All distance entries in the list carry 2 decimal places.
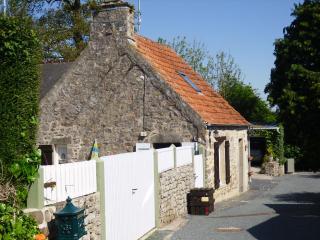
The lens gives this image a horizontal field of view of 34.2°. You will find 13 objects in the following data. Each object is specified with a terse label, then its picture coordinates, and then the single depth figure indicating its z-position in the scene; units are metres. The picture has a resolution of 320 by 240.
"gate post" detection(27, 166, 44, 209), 7.13
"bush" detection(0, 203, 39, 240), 6.60
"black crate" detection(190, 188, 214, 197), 16.25
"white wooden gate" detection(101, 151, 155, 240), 9.73
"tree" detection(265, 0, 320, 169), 25.62
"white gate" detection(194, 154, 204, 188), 17.52
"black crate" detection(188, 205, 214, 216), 16.19
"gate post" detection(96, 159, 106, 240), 9.19
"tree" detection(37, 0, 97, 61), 35.34
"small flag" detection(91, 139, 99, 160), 18.92
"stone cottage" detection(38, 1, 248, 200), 18.17
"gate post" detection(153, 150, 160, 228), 12.89
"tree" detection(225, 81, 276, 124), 49.62
